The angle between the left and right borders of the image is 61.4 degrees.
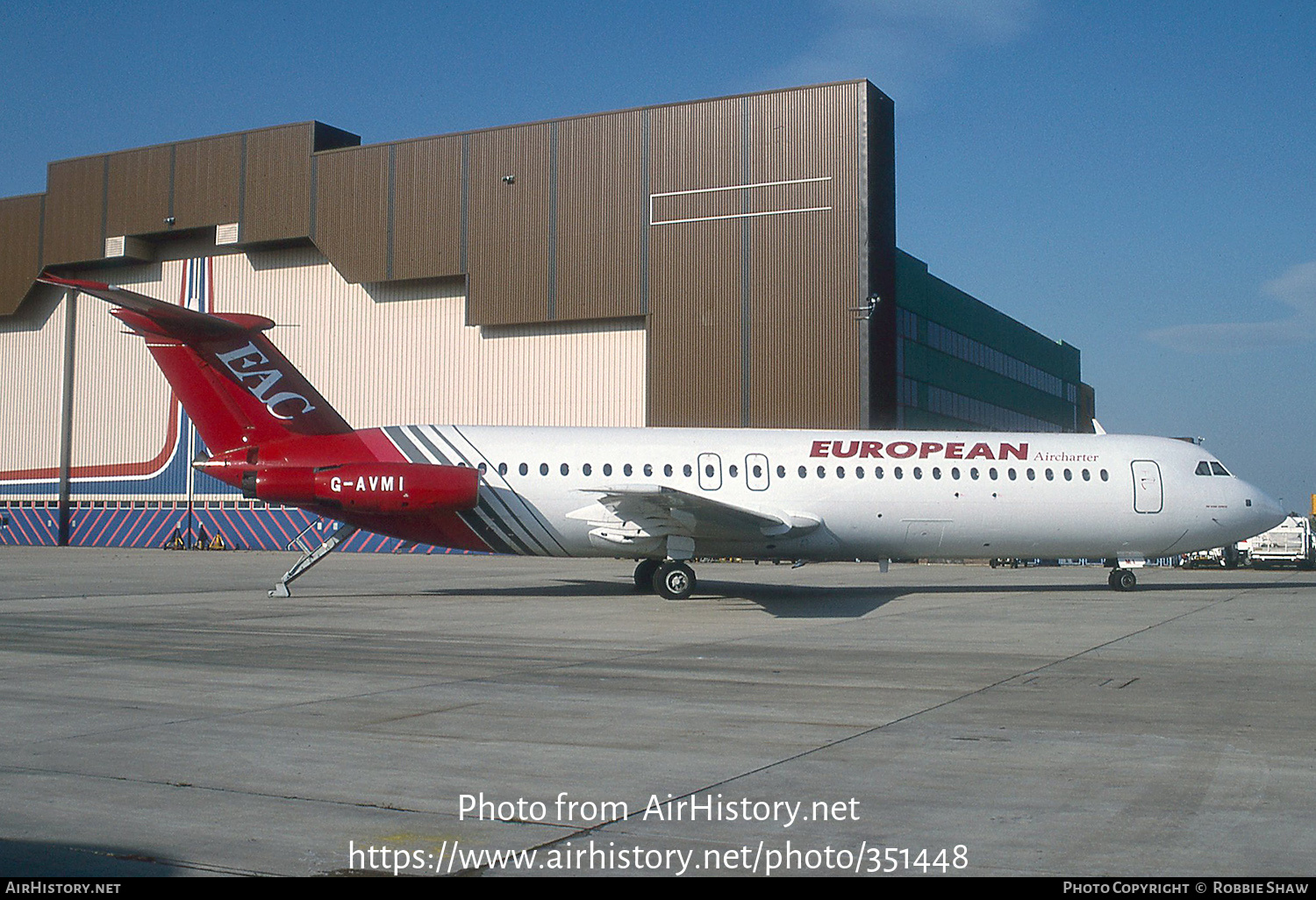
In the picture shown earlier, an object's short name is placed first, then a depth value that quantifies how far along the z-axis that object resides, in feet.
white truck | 136.46
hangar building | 132.98
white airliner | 66.28
